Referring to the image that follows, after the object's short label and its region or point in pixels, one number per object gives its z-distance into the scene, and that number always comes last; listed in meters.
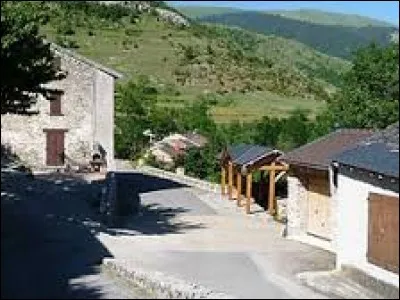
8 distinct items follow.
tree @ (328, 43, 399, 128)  38.19
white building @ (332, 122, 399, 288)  17.73
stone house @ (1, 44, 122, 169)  41.22
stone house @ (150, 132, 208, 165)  51.22
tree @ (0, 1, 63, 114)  23.19
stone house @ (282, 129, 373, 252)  23.97
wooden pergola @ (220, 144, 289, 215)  29.95
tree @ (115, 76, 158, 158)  54.91
